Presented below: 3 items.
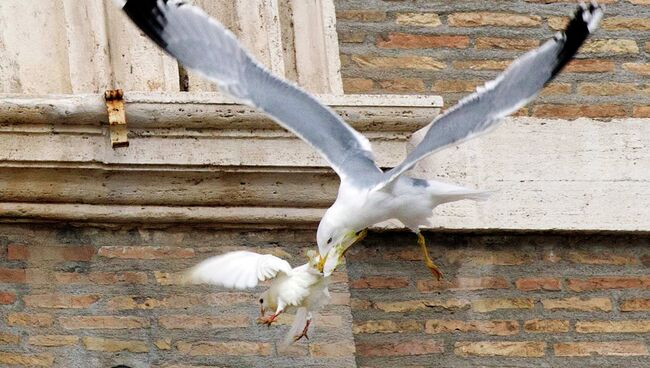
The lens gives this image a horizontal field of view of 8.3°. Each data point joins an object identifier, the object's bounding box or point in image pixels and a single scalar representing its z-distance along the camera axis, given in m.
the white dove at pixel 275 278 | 11.60
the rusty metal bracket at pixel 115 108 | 12.10
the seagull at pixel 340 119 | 11.34
